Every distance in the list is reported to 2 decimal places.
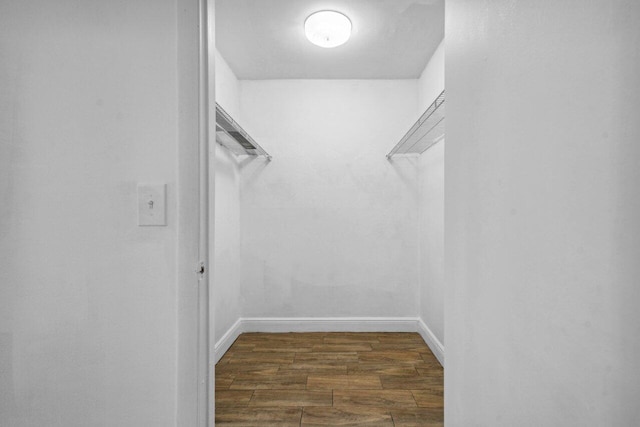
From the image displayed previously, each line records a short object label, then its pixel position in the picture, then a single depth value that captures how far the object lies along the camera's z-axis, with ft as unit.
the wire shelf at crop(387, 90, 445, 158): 6.16
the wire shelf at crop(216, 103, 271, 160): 6.55
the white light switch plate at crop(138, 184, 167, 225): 3.32
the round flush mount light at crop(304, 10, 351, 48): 6.94
